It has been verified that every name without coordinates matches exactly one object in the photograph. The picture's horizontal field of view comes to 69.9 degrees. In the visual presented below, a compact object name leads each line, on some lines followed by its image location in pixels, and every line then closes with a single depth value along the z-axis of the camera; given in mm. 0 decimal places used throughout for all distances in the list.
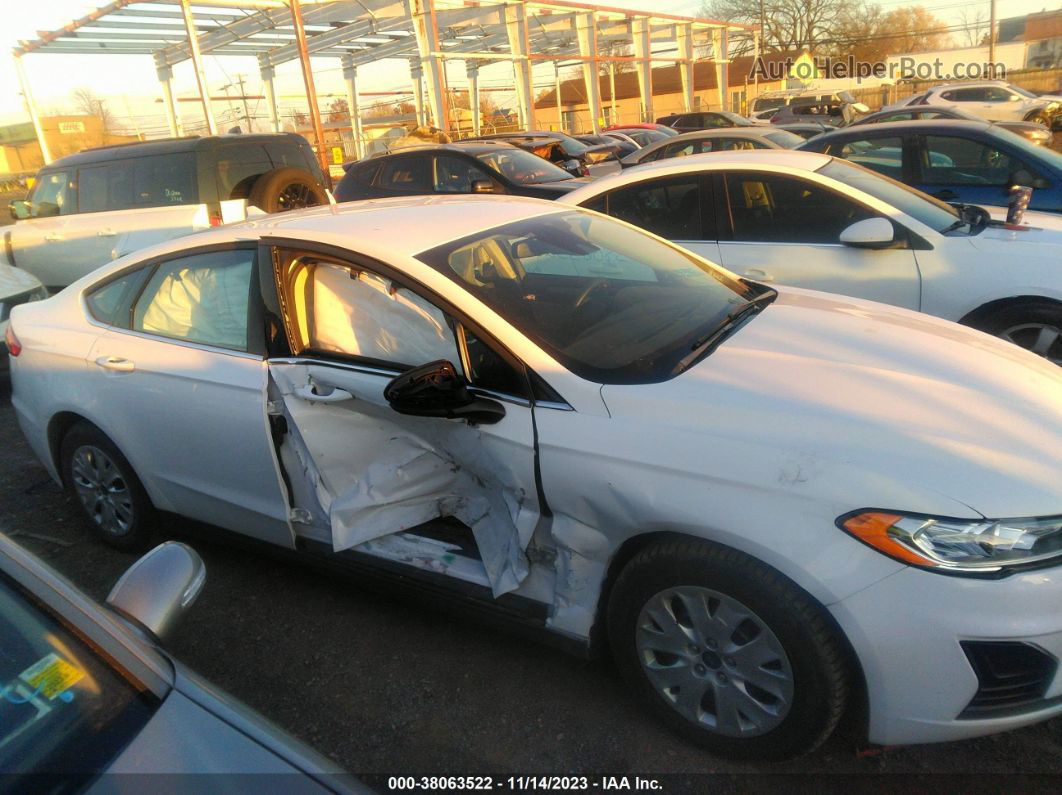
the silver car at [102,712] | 1242
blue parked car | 6043
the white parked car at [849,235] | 4145
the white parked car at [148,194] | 7336
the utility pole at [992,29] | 40719
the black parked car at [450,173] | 9727
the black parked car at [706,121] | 21625
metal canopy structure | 19938
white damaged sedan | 1861
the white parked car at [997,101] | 21094
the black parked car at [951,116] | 13188
